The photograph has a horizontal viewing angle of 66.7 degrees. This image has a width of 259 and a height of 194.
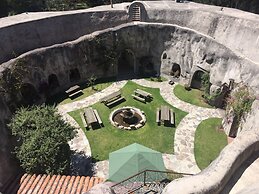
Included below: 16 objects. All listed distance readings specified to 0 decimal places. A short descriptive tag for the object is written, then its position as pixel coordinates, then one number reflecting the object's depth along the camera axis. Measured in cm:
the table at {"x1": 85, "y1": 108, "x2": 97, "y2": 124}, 1559
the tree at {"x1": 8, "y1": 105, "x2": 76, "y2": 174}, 1118
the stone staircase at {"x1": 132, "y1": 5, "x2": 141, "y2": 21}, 1959
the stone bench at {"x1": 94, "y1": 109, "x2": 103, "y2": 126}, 1581
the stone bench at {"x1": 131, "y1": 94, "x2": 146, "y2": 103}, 1742
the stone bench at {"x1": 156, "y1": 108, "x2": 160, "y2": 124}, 1593
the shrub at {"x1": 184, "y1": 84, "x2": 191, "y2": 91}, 1861
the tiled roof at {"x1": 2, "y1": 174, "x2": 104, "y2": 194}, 967
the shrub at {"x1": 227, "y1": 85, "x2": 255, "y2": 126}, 1375
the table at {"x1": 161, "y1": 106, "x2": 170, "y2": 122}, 1587
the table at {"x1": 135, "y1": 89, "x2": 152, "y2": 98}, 1759
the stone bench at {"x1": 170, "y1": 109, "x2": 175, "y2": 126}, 1594
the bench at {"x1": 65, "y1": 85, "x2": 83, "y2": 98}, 1789
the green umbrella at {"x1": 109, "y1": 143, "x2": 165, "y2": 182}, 1144
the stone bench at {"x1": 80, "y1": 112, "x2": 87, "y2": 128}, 1568
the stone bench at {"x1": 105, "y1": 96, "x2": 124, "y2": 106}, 1705
